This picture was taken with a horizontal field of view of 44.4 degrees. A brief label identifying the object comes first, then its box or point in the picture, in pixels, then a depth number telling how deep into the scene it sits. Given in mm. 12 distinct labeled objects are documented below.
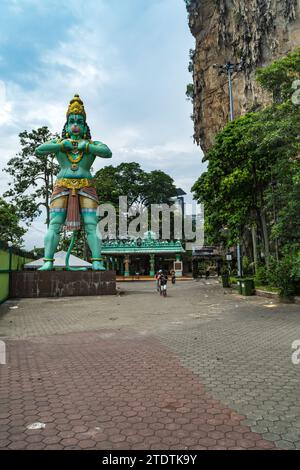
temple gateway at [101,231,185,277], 40500
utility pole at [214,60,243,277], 22992
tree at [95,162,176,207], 44500
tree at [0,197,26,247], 28797
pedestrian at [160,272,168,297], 17125
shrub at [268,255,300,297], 13164
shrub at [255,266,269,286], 18862
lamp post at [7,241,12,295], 16922
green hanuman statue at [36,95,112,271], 18281
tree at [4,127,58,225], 29281
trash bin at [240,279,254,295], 16808
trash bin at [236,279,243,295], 17684
